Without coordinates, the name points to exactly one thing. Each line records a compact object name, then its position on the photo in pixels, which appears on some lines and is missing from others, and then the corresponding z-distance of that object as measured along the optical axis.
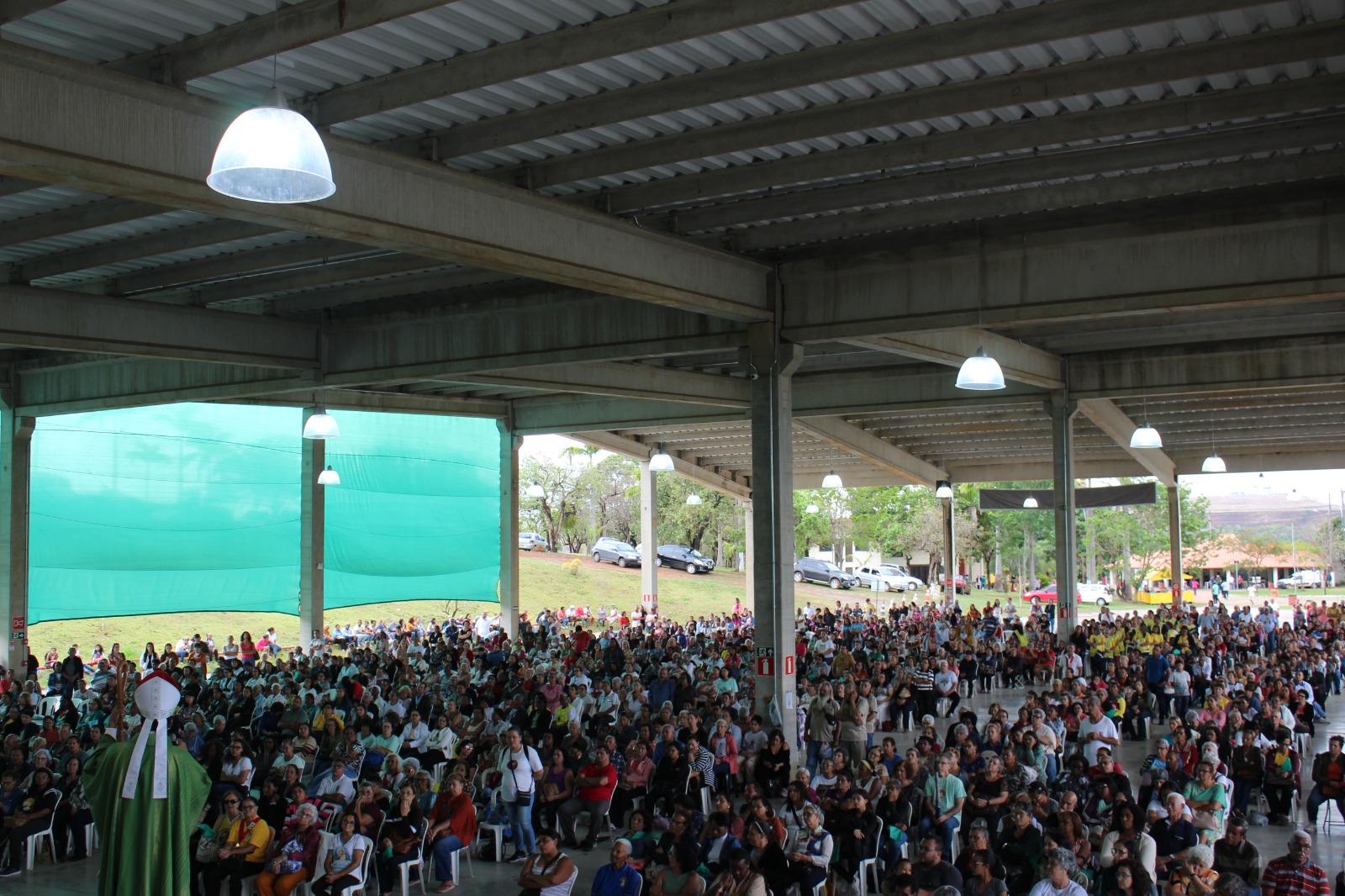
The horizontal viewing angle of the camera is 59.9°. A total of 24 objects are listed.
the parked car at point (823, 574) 55.75
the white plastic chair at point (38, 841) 10.87
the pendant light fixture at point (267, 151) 4.91
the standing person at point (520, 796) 11.06
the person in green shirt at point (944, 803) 9.89
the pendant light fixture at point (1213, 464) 25.48
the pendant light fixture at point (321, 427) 16.27
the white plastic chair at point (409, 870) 9.68
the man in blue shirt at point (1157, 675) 17.86
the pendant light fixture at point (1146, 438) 19.64
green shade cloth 25.30
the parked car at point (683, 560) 57.56
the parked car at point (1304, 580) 78.19
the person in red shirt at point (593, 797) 11.53
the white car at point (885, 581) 55.62
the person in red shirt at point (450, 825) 10.03
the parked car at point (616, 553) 57.84
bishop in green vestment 6.98
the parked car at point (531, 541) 64.25
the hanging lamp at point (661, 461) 26.65
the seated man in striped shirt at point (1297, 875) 7.73
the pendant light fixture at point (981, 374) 11.77
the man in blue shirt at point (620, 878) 8.47
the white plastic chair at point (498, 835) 10.99
